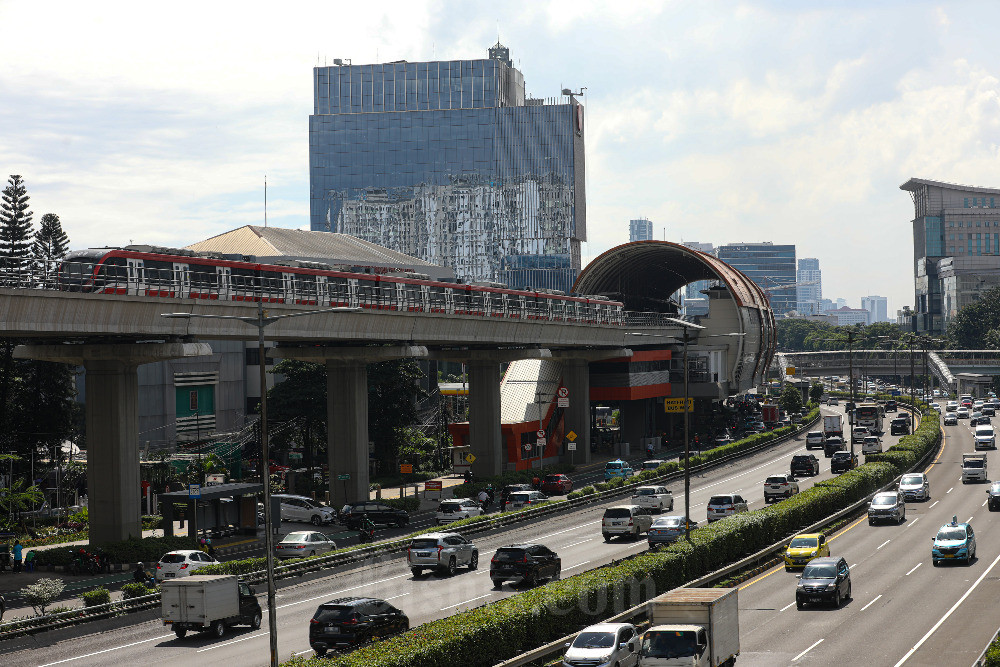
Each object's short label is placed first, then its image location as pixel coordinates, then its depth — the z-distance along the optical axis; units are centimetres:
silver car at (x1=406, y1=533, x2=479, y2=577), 4600
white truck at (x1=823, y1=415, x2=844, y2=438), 10781
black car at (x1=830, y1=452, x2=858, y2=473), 8444
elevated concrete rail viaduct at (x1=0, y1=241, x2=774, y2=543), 4637
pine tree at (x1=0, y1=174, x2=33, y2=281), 8400
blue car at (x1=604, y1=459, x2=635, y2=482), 8281
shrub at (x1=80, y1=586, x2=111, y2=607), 3878
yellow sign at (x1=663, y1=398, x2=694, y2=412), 10619
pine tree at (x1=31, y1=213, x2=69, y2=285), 8662
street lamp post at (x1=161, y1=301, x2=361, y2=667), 2753
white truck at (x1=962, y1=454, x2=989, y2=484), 7638
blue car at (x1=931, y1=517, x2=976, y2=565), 4506
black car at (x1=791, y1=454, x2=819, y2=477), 8306
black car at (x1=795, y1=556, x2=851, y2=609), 3731
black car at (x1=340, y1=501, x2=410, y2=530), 6250
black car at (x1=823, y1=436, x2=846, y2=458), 9958
